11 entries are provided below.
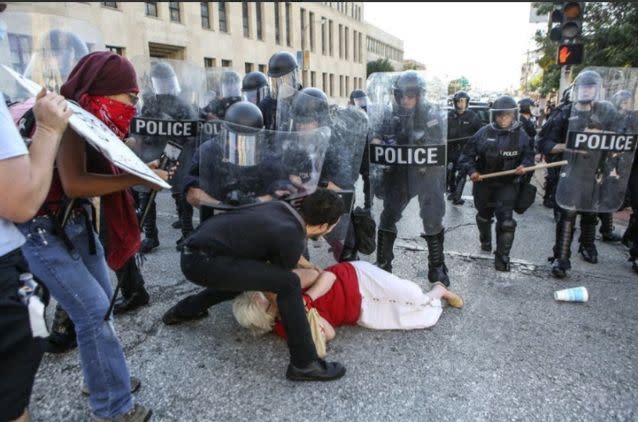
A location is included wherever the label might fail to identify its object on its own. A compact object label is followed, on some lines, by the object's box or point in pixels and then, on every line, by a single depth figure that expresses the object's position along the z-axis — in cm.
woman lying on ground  298
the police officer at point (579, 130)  394
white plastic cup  363
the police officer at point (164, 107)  468
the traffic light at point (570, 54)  684
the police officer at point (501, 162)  441
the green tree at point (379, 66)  5706
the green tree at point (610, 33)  1159
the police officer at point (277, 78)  475
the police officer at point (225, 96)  550
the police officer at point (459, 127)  804
